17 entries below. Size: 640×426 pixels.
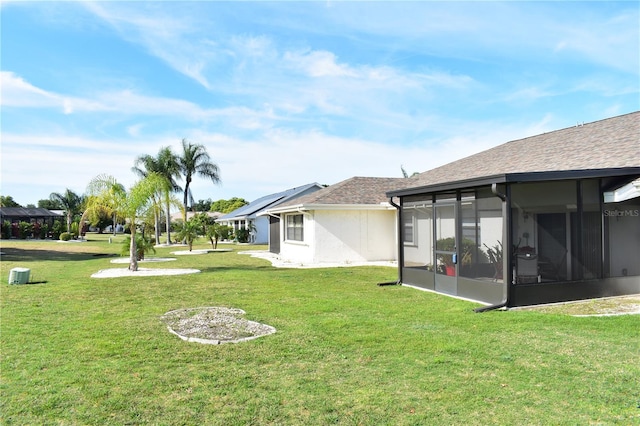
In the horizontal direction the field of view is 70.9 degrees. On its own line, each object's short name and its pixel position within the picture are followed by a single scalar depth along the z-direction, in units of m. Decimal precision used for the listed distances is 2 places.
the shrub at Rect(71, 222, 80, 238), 49.64
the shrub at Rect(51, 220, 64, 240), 50.00
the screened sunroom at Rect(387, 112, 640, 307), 8.65
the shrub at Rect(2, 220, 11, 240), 49.62
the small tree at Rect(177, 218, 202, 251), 28.50
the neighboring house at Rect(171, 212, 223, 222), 75.19
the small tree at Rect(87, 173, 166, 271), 15.85
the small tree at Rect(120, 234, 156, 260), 16.88
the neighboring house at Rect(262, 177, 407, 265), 19.25
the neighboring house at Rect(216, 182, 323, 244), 35.81
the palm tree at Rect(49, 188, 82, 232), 70.69
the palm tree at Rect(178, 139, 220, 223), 40.14
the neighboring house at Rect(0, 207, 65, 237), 57.38
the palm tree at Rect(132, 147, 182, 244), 39.31
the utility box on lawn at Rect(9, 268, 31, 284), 12.38
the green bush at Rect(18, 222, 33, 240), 49.22
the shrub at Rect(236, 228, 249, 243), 39.56
